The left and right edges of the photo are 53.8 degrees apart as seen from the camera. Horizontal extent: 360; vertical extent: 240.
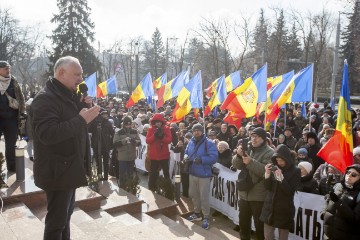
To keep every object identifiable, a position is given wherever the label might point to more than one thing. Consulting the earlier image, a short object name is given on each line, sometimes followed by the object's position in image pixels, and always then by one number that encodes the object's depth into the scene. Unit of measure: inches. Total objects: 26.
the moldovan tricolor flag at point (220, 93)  470.5
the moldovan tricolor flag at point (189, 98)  393.1
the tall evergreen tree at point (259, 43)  1736.0
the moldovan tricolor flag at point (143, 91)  601.3
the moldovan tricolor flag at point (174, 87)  538.0
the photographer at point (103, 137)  341.1
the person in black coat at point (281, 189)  192.9
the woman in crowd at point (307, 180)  226.2
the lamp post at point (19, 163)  231.5
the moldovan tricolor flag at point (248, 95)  354.6
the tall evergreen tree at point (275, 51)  1256.2
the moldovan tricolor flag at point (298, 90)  370.6
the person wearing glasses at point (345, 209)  157.2
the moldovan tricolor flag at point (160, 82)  675.9
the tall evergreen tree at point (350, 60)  1788.0
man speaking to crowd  101.5
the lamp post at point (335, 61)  823.7
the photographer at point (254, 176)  205.2
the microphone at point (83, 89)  117.7
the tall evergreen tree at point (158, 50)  2686.5
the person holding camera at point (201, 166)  264.8
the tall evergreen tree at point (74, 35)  1533.0
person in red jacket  319.9
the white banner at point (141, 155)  437.5
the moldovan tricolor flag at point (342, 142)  217.3
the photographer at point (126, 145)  327.6
